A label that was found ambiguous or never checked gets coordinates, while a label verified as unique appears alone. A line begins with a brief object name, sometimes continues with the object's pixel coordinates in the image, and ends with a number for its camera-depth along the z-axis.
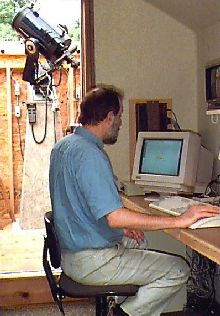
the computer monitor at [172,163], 3.06
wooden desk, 1.93
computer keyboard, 2.20
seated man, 2.20
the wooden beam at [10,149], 5.39
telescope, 3.98
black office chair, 2.24
